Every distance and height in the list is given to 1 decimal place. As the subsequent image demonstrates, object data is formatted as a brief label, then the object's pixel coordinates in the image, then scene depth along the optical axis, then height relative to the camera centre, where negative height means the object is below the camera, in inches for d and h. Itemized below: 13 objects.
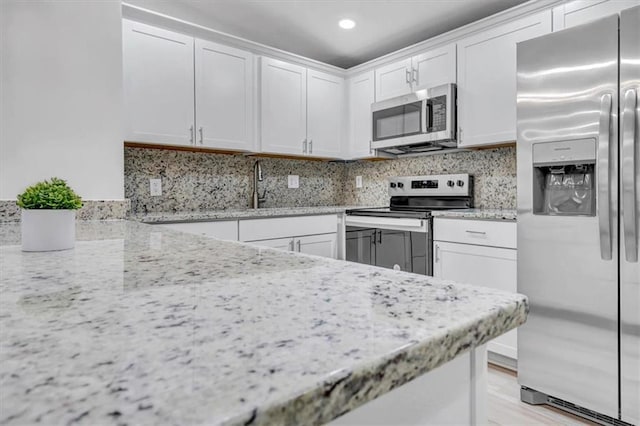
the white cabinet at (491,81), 99.7 +34.4
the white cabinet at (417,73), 114.0 +42.5
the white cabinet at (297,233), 109.5 -7.2
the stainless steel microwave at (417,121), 112.2 +26.7
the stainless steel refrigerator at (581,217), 64.3 -1.7
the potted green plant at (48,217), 36.2 -0.6
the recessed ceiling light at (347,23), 115.7 +56.2
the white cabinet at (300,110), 124.4 +33.9
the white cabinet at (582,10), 85.5 +44.7
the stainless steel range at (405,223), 107.3 -4.3
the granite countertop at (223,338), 9.8 -4.6
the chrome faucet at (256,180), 134.9 +10.3
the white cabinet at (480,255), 89.7 -11.7
